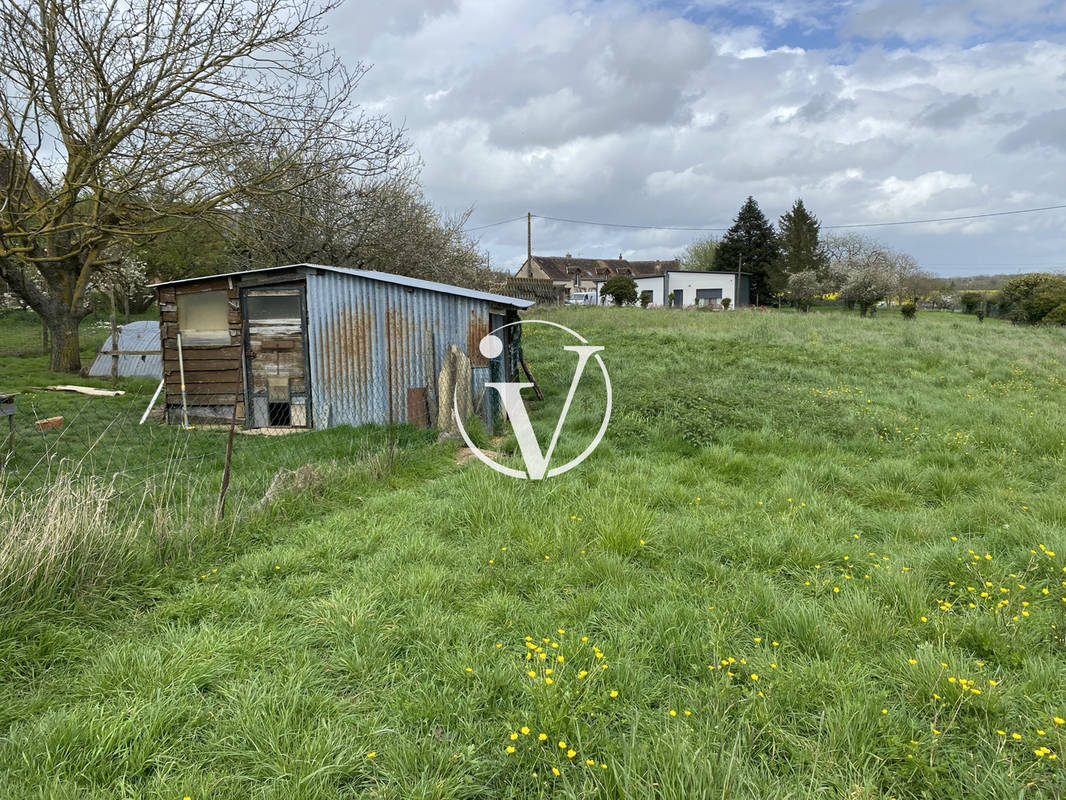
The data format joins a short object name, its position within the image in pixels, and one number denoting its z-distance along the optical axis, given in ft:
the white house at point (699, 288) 139.95
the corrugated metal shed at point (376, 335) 31.60
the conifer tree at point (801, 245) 142.41
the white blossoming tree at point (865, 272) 121.60
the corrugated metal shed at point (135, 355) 51.88
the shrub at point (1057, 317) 79.05
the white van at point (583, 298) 164.51
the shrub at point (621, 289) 126.52
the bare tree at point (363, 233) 45.32
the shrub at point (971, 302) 114.83
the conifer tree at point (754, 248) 148.66
